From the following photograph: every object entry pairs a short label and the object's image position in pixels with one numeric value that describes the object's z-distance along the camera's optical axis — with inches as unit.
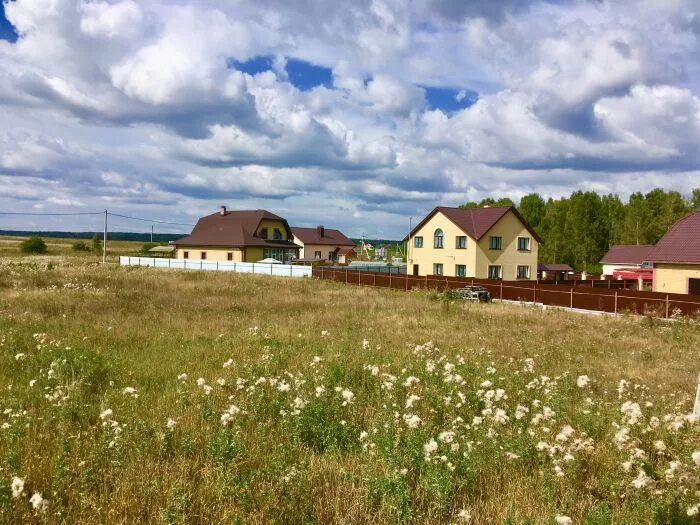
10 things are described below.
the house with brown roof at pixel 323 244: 3055.1
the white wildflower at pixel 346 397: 229.7
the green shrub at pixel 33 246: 2955.2
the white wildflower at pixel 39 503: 136.6
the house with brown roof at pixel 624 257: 2290.8
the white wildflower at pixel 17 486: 139.2
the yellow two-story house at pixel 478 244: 1648.6
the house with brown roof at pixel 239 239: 2319.1
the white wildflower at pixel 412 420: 192.7
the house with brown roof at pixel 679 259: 1162.6
